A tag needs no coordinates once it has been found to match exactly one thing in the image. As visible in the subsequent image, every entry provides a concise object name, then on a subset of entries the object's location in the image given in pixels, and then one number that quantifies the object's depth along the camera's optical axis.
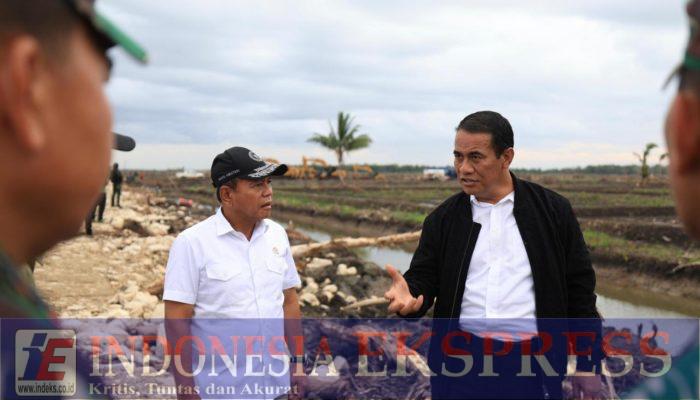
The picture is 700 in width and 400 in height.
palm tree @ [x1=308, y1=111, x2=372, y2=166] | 47.78
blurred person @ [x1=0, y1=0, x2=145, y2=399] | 0.70
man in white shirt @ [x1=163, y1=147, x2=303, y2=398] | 2.78
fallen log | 8.87
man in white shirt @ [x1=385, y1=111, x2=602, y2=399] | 3.03
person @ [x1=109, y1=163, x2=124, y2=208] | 19.27
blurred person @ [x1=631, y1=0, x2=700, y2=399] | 0.74
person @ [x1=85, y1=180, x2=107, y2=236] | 13.48
